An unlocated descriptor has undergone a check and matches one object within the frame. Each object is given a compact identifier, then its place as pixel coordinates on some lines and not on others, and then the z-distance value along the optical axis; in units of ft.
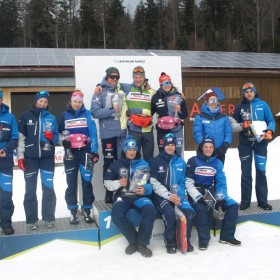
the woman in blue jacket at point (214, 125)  16.49
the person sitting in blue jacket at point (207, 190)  14.17
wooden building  39.91
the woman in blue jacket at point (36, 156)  14.19
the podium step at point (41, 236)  13.28
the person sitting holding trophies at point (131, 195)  13.53
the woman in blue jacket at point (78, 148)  14.92
